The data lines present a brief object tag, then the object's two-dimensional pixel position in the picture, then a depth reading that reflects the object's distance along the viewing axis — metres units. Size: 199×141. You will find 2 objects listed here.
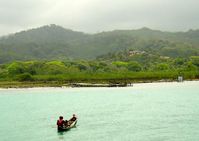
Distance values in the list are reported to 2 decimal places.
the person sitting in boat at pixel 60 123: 53.57
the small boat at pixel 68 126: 53.97
